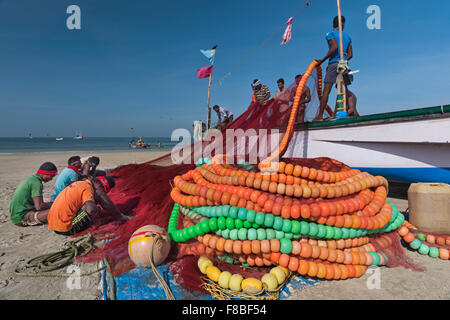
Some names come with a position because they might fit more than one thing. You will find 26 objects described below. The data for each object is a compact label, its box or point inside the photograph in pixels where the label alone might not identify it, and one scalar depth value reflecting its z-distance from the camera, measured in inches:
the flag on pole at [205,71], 447.5
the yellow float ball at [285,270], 98.5
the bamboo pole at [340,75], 210.8
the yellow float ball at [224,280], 94.0
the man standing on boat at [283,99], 197.2
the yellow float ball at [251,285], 90.3
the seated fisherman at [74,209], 145.6
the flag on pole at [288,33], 315.6
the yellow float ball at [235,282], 92.3
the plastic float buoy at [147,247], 107.5
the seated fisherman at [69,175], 191.6
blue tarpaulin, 91.0
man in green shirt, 163.5
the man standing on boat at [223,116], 401.9
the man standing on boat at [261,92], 253.8
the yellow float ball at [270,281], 91.8
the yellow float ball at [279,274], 95.0
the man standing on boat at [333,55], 218.8
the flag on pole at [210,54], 453.1
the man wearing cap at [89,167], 194.1
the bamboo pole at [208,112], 386.0
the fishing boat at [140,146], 1351.6
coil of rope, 107.3
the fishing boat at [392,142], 168.6
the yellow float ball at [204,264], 102.8
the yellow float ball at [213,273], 97.5
